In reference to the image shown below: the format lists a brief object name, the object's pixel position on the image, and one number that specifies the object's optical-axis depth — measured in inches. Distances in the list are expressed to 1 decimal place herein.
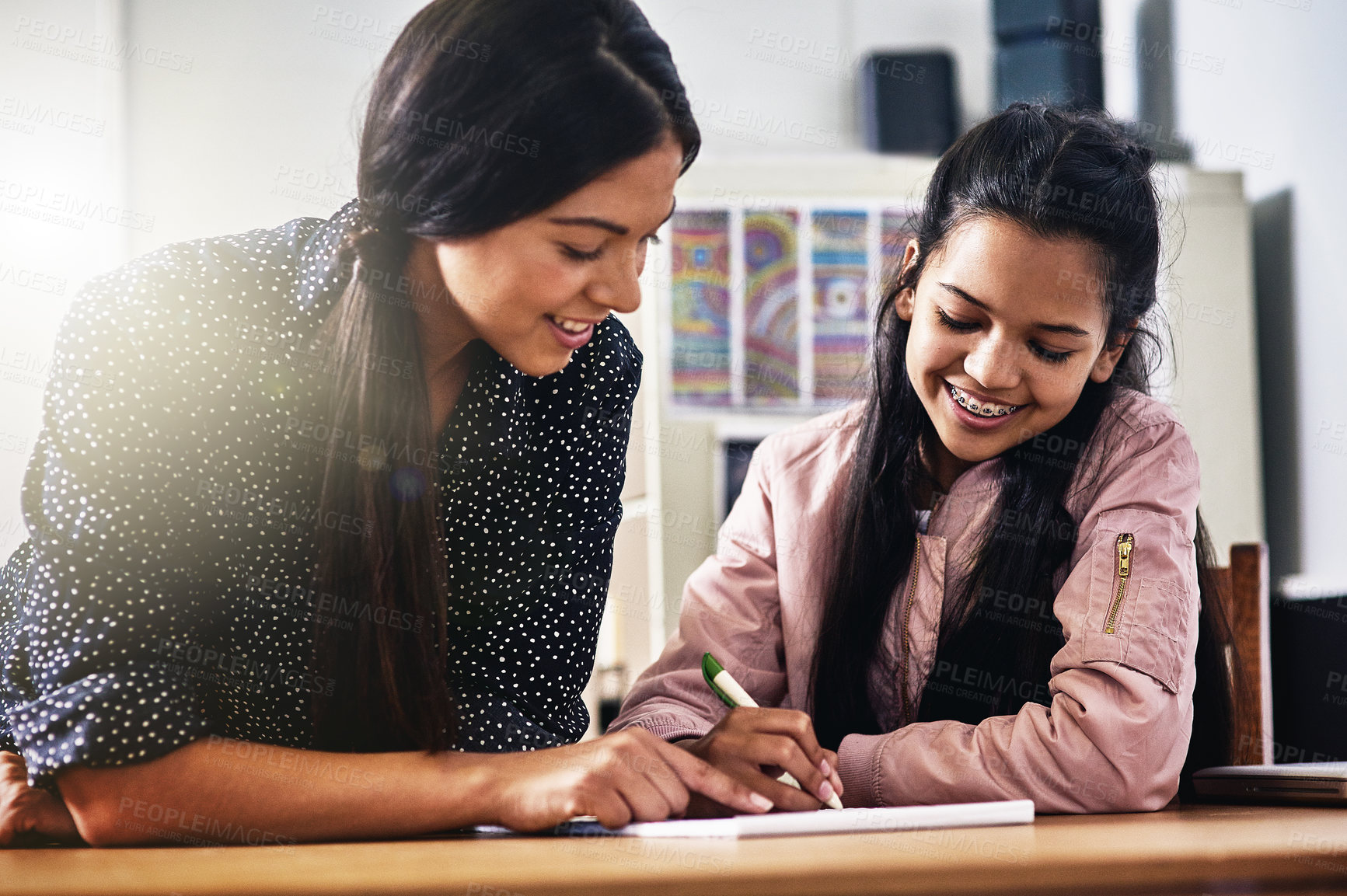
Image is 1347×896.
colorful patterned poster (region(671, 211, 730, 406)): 101.0
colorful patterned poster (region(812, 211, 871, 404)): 103.0
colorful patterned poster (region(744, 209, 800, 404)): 102.4
